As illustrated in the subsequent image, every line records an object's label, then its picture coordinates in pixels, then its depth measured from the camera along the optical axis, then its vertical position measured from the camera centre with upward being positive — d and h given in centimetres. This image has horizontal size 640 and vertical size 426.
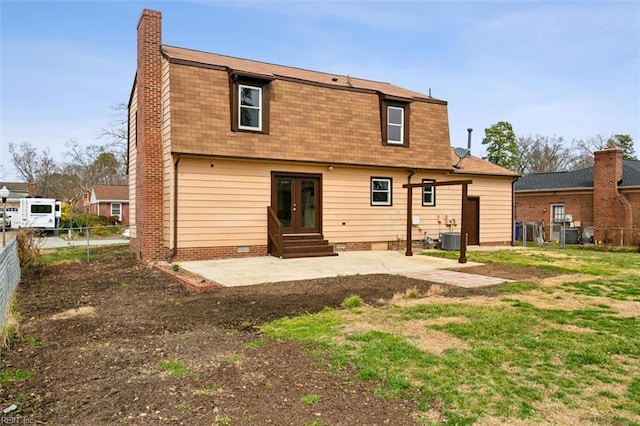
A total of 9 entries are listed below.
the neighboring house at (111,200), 4150 +72
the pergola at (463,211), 1207 -13
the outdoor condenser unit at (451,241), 1580 -119
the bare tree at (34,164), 5522 +574
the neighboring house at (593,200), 2269 +61
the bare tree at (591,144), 4658 +762
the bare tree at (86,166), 4725 +481
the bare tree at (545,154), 4866 +649
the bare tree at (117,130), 3444 +653
